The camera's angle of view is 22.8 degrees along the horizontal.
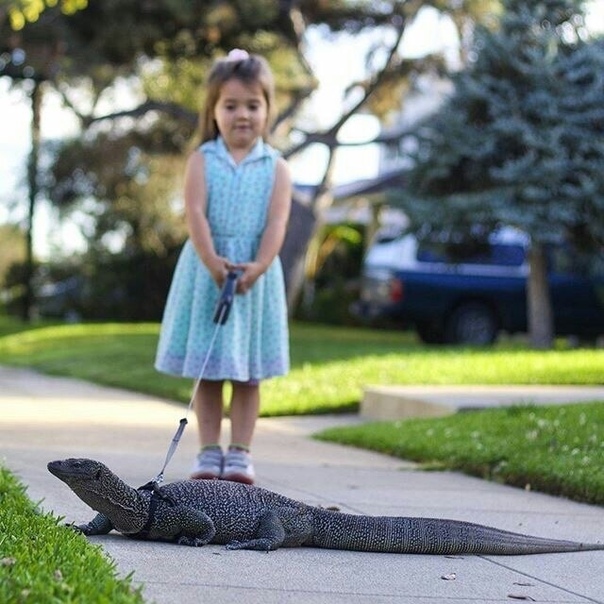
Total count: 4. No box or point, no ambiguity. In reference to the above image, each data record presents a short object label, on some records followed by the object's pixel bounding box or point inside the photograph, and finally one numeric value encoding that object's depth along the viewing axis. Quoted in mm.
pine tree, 20078
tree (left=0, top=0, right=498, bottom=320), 25484
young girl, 7488
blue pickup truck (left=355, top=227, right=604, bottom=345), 22719
